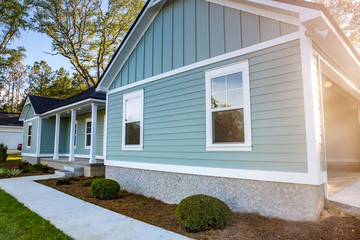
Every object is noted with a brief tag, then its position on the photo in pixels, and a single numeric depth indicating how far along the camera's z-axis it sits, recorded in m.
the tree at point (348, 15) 15.70
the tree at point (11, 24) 24.59
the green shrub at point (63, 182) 8.61
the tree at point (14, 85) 39.34
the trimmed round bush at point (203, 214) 3.85
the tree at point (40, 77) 39.56
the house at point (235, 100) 4.01
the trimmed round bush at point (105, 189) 6.36
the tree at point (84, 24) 23.41
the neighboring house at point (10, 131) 27.95
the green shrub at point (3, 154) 17.30
